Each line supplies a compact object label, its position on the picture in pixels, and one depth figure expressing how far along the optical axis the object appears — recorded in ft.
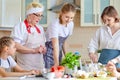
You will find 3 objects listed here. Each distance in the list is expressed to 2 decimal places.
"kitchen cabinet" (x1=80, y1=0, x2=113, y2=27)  13.94
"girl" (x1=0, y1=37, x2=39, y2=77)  7.82
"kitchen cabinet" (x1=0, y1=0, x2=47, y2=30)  13.88
